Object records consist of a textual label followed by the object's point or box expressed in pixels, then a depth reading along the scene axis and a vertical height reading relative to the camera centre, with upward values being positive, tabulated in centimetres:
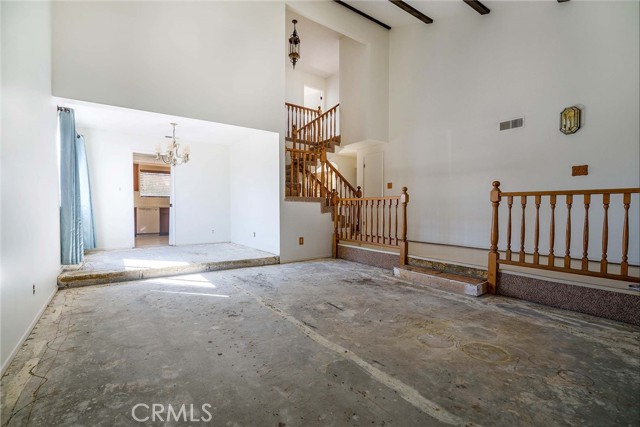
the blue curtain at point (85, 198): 585 +2
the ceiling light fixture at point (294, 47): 570 +305
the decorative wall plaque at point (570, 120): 440 +124
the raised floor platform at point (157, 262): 421 -111
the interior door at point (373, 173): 750 +72
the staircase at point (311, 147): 628 +143
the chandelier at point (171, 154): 597 +96
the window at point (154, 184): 1010 +54
